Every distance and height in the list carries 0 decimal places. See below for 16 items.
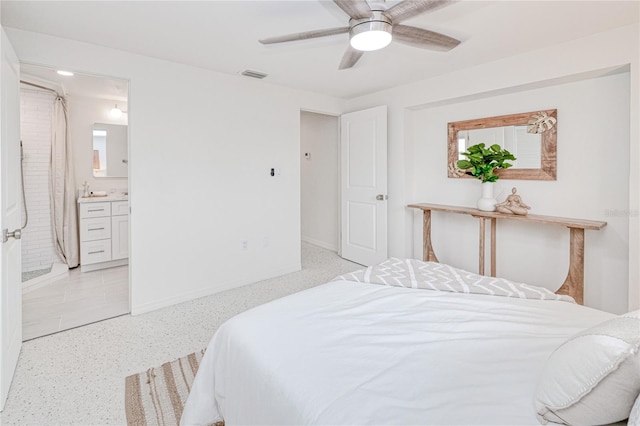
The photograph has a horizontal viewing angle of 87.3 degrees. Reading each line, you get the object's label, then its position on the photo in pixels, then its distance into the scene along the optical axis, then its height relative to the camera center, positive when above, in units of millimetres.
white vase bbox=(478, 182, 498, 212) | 3314 +15
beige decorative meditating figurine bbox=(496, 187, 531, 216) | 3096 -42
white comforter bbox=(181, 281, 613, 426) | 915 -529
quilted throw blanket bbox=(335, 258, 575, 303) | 1733 -444
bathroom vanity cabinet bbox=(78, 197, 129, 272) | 4273 -405
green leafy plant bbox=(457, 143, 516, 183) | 3195 +401
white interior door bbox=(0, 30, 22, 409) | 1820 -85
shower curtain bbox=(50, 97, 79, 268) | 4238 +151
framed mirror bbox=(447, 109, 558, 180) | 3096 +637
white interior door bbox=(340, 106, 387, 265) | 4238 +221
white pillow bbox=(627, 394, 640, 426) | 695 -452
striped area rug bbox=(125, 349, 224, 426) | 1725 -1089
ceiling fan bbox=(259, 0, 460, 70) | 1589 +930
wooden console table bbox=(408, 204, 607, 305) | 2660 -326
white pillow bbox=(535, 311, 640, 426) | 775 -430
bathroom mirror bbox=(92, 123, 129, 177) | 4789 +751
